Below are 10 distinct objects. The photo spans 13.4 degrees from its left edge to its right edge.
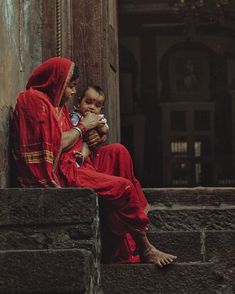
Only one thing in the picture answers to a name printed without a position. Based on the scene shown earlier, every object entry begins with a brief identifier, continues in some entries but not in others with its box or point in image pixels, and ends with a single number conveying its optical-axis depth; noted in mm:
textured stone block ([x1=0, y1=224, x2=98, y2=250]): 5086
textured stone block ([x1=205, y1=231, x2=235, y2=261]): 6479
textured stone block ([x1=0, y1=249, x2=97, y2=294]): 4343
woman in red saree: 5725
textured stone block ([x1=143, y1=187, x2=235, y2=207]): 7785
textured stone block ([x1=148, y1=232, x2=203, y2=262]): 6516
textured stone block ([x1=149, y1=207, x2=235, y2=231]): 7353
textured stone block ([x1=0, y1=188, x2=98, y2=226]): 5067
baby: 6951
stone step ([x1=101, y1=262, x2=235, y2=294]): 5683
